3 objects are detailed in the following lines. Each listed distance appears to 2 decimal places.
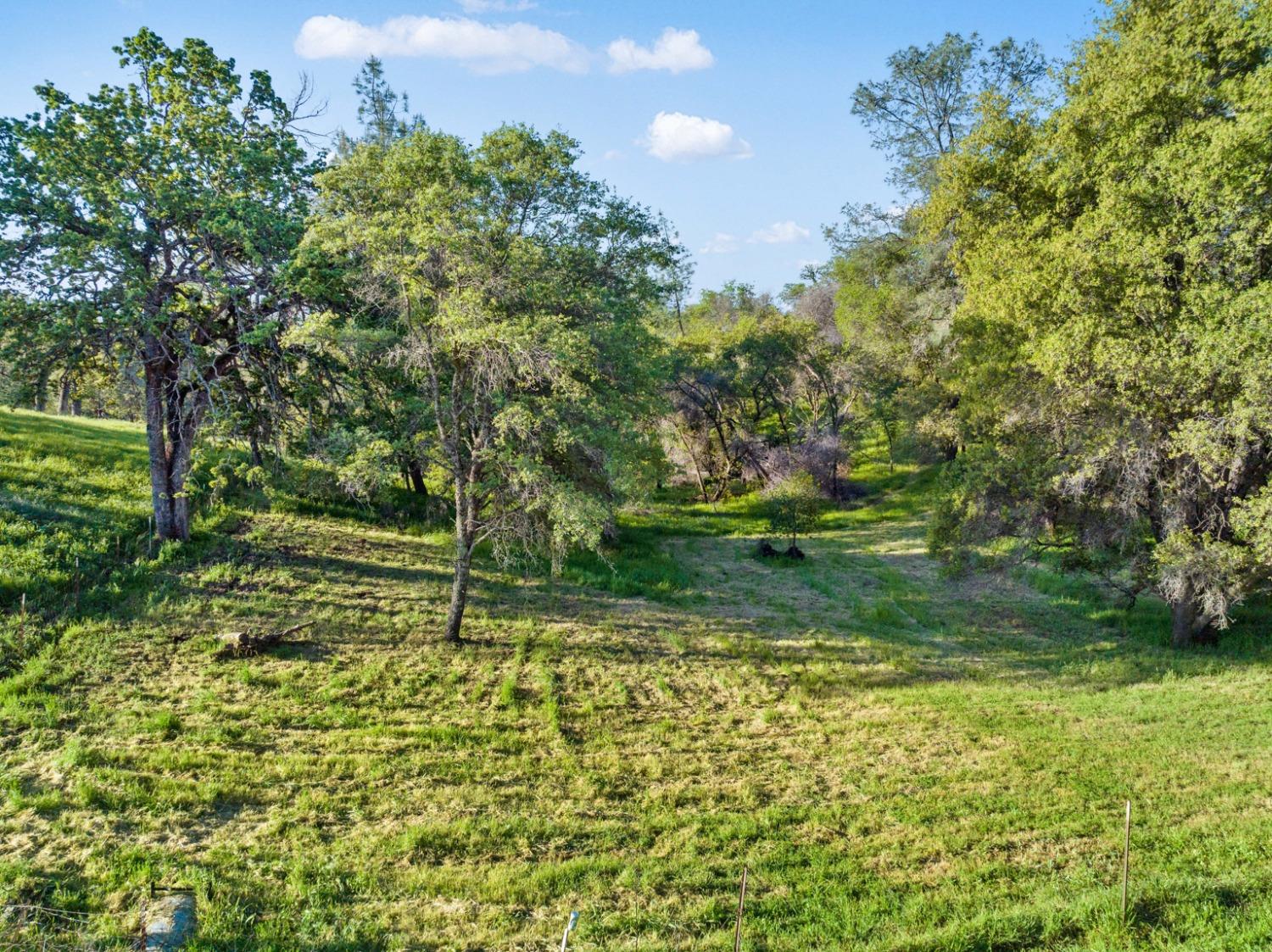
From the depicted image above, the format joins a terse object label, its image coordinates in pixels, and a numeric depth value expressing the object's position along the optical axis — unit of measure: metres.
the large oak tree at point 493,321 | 12.53
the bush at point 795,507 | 27.66
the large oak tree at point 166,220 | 13.48
